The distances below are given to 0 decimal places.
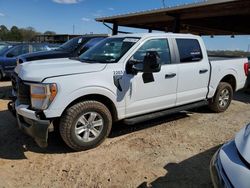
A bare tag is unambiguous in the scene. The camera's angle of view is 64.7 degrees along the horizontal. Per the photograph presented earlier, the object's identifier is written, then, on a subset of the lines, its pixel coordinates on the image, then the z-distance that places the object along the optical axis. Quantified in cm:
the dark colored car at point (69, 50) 585
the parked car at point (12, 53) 866
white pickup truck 293
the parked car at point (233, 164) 150
